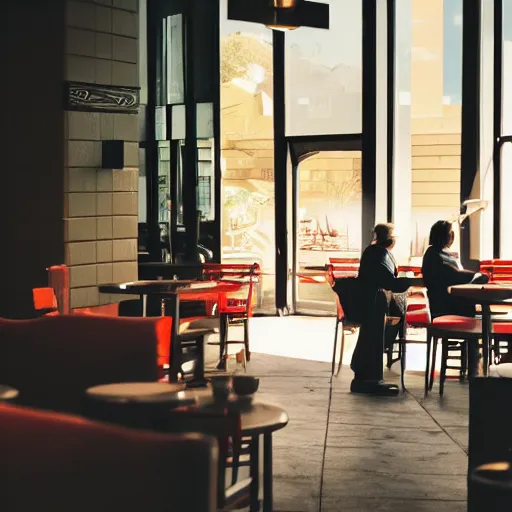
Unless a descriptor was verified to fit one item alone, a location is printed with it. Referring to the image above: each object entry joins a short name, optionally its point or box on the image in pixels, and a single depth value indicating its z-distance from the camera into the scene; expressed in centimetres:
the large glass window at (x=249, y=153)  1259
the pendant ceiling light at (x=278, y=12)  776
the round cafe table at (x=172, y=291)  718
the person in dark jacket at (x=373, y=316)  733
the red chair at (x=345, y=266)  1051
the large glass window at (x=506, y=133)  1085
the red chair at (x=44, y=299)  654
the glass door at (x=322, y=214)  1236
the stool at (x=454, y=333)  710
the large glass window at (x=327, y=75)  1216
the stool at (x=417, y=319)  806
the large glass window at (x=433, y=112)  1121
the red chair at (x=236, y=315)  862
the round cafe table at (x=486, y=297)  648
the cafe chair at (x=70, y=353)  418
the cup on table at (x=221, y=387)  324
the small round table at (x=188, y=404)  293
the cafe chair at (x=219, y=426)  282
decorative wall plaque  849
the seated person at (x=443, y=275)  746
